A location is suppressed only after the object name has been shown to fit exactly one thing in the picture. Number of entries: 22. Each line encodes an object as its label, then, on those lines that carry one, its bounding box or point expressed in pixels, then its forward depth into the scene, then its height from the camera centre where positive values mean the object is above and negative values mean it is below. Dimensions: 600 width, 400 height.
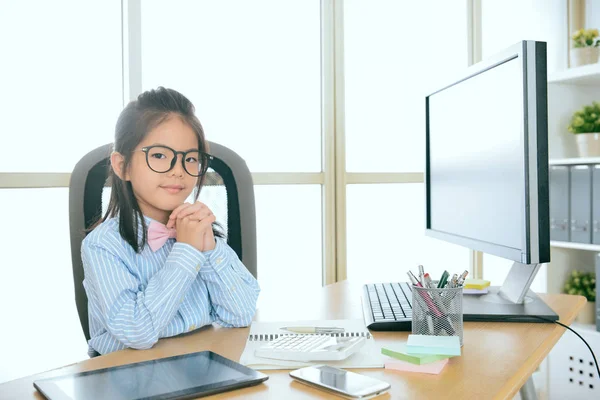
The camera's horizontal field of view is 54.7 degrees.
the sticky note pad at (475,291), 1.36 -0.22
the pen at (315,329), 1.01 -0.23
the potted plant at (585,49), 2.63 +0.67
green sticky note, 0.86 -0.24
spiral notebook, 0.87 -0.25
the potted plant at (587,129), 2.52 +0.30
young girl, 1.00 -0.09
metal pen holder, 0.97 -0.19
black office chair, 1.37 +0.00
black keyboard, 1.08 -0.23
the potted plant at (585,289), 2.59 -0.44
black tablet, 0.73 -0.24
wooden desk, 0.77 -0.25
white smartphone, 0.74 -0.25
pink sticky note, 0.84 -0.25
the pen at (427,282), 1.00 -0.15
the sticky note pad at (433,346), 0.88 -0.23
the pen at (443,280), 1.02 -0.15
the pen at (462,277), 1.04 -0.15
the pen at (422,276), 1.00 -0.14
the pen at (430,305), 0.97 -0.18
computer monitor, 1.03 +0.06
